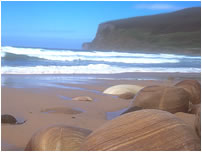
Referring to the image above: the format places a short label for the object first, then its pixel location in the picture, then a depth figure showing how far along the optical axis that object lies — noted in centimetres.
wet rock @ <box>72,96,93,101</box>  473
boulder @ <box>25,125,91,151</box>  196
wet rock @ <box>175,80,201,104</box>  418
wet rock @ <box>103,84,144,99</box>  518
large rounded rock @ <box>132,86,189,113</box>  336
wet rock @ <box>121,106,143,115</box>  317
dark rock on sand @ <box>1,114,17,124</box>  314
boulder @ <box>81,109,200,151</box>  147
